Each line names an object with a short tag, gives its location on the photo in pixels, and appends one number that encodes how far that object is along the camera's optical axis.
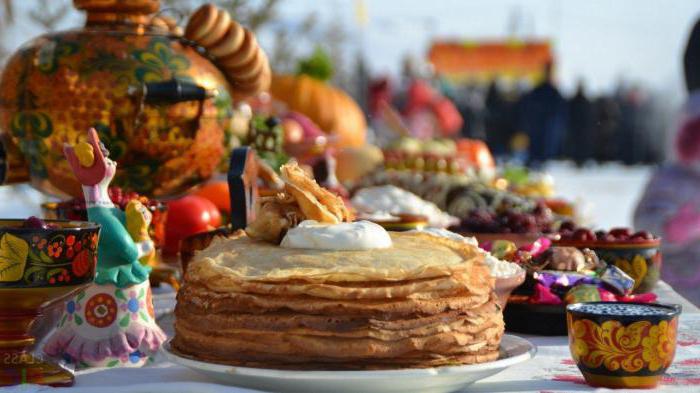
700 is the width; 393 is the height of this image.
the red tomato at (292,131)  3.81
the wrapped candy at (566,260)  2.01
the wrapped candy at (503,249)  2.01
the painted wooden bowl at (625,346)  1.45
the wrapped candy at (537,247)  2.04
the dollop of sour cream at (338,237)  1.43
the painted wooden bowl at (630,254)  2.17
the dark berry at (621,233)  2.24
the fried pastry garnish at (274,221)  1.54
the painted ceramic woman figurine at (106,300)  1.63
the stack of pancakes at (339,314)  1.31
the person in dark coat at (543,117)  18.12
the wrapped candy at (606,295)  1.89
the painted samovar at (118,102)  2.17
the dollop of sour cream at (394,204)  2.71
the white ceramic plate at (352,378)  1.30
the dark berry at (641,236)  2.21
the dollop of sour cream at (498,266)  1.77
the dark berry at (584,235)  2.20
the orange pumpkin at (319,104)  5.84
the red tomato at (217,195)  2.95
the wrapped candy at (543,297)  1.86
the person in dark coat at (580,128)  19.38
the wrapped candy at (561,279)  1.91
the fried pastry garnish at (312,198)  1.55
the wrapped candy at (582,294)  1.85
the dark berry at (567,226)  2.50
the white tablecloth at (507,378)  1.43
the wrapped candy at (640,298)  1.89
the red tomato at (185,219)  2.55
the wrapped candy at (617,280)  1.92
